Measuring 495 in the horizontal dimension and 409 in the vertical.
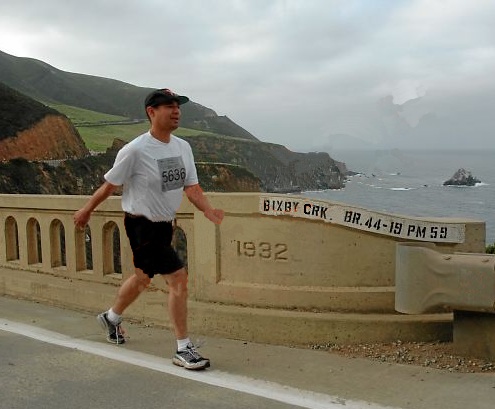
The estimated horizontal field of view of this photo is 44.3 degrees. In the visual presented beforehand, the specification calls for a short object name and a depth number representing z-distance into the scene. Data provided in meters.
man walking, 4.16
